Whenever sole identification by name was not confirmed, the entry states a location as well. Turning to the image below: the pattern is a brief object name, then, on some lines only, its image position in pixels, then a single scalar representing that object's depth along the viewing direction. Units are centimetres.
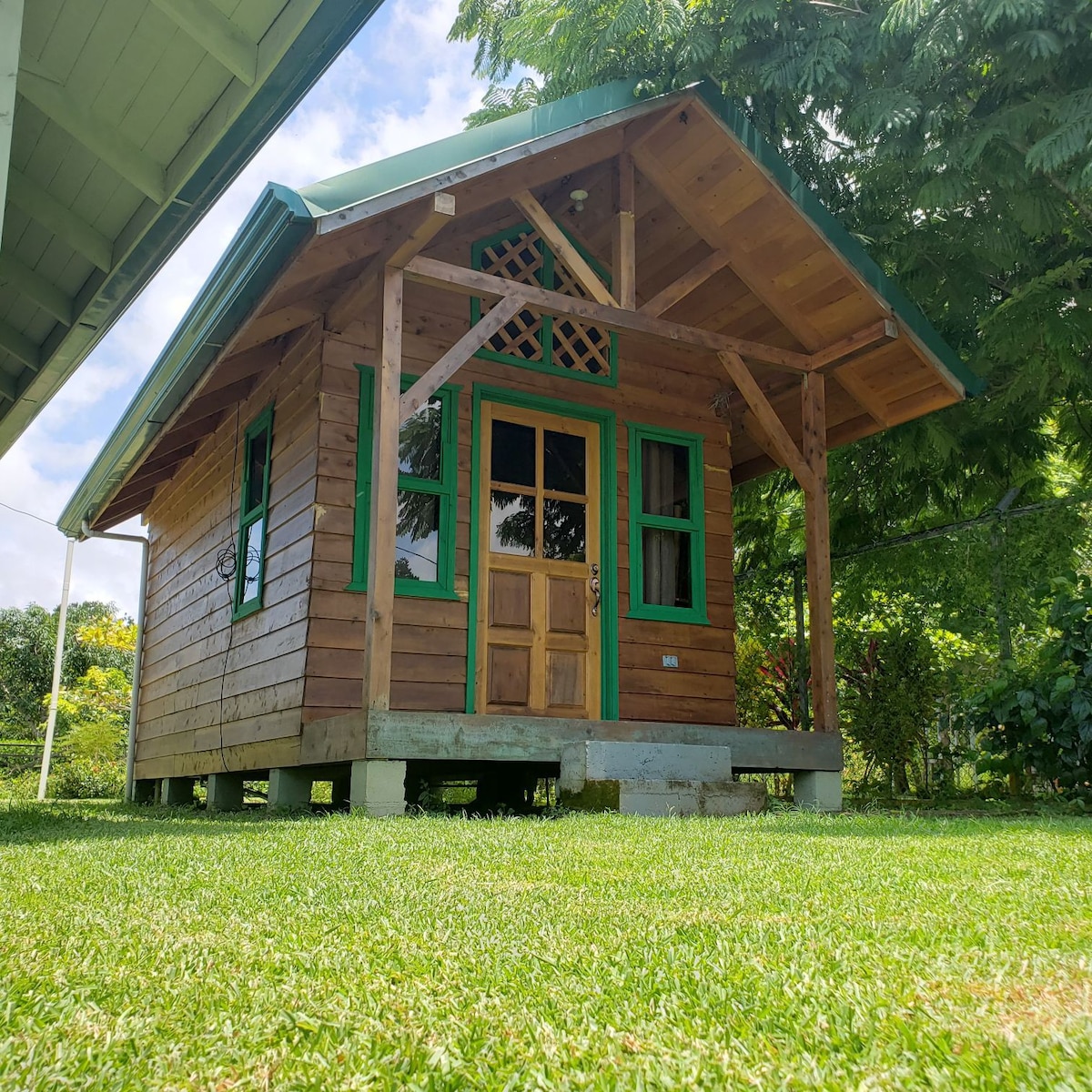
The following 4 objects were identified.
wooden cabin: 597
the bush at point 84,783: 1370
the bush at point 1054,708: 672
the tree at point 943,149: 686
